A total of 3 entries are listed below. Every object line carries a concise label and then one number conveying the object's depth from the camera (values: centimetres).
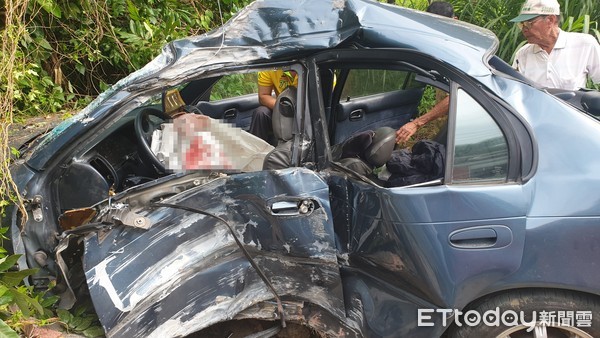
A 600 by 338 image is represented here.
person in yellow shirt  313
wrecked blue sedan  226
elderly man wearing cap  352
